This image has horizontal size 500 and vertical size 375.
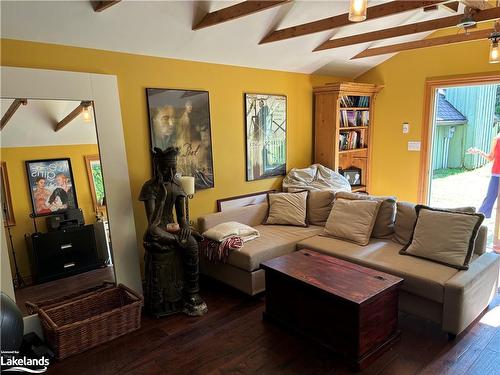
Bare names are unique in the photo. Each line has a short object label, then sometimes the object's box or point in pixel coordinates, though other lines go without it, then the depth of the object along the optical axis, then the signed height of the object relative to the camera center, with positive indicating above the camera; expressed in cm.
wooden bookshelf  450 -9
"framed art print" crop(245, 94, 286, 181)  396 -16
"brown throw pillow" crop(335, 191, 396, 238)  325 -93
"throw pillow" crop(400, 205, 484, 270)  260 -92
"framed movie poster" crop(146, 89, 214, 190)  318 -3
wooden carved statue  282 -101
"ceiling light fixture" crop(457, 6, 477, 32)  255 +69
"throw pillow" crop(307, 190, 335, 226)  381 -93
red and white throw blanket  314 -111
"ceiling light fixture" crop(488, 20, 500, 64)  281 +55
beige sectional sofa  239 -114
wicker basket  237 -139
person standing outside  404 -76
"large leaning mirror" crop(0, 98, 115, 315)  248 -54
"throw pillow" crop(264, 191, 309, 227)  382 -96
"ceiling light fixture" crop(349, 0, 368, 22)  172 +53
